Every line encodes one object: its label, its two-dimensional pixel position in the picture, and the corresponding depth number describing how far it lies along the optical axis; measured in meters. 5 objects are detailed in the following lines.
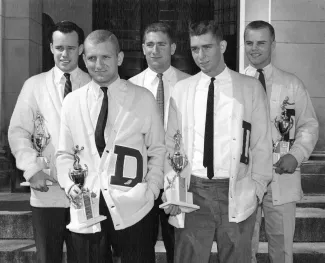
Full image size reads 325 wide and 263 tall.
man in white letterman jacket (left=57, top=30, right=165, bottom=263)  4.27
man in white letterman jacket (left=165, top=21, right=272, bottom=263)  4.50
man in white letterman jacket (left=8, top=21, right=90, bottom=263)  4.73
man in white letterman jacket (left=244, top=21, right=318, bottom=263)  5.23
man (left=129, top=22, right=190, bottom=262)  5.43
